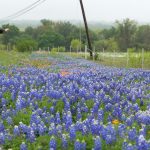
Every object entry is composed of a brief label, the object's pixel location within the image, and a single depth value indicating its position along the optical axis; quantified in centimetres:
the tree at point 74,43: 8862
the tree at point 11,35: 11542
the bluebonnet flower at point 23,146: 656
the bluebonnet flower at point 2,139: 713
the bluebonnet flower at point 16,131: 734
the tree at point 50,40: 10688
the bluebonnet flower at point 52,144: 651
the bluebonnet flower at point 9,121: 838
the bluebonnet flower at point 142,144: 600
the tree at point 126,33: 11525
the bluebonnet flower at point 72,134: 689
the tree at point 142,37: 11555
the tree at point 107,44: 10888
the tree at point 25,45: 6216
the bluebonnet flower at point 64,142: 667
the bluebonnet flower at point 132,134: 692
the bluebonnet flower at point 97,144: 628
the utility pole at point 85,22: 4650
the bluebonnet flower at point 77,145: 639
